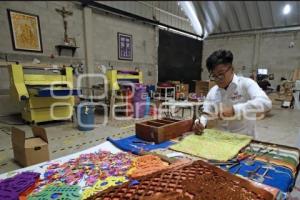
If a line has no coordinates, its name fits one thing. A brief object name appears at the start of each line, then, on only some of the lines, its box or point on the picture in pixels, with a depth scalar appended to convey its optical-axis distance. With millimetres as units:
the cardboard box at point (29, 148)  1698
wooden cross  4121
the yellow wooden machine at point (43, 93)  3062
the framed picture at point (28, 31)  3668
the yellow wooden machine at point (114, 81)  4132
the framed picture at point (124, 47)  5555
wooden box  1286
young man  1248
